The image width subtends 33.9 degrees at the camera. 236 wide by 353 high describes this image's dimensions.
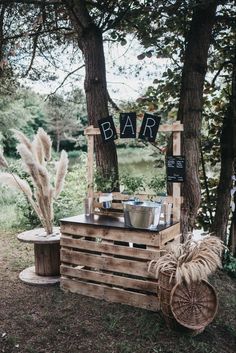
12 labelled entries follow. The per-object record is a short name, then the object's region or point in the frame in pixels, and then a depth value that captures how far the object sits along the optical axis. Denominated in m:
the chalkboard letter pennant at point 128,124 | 3.56
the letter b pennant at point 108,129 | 3.68
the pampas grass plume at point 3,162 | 3.74
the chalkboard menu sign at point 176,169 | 3.27
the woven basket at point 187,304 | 2.78
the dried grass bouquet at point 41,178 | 3.83
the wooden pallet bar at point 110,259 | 3.14
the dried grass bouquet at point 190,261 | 2.80
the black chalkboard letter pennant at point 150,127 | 3.44
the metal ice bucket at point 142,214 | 3.12
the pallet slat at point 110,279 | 3.16
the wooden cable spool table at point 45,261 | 3.82
